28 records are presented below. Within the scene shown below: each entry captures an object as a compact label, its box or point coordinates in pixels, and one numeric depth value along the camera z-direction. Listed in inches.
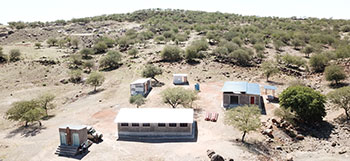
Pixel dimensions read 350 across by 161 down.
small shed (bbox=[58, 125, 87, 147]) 938.7
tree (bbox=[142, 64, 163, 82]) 1839.3
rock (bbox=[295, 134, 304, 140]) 1052.5
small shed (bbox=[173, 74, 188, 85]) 1802.4
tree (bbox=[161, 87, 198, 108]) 1293.1
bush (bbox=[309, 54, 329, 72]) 1860.2
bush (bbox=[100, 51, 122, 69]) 2267.5
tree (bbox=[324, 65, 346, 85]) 1526.8
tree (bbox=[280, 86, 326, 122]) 1117.7
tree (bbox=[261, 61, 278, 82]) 1752.0
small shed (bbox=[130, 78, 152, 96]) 1576.0
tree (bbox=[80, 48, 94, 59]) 2605.8
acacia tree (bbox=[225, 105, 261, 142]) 967.8
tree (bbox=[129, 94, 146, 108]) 1347.2
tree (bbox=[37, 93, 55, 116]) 1407.5
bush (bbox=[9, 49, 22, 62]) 2385.6
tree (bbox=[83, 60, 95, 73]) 2246.7
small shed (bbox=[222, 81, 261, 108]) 1354.6
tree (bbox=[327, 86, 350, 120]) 1133.1
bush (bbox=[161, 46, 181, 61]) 2237.8
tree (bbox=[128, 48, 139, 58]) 2422.5
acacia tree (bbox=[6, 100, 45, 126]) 1178.6
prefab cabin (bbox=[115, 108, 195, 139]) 1049.5
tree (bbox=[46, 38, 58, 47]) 3176.7
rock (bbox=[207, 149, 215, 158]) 854.5
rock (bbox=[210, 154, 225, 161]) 816.9
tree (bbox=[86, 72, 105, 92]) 1777.8
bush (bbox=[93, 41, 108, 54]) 2768.2
